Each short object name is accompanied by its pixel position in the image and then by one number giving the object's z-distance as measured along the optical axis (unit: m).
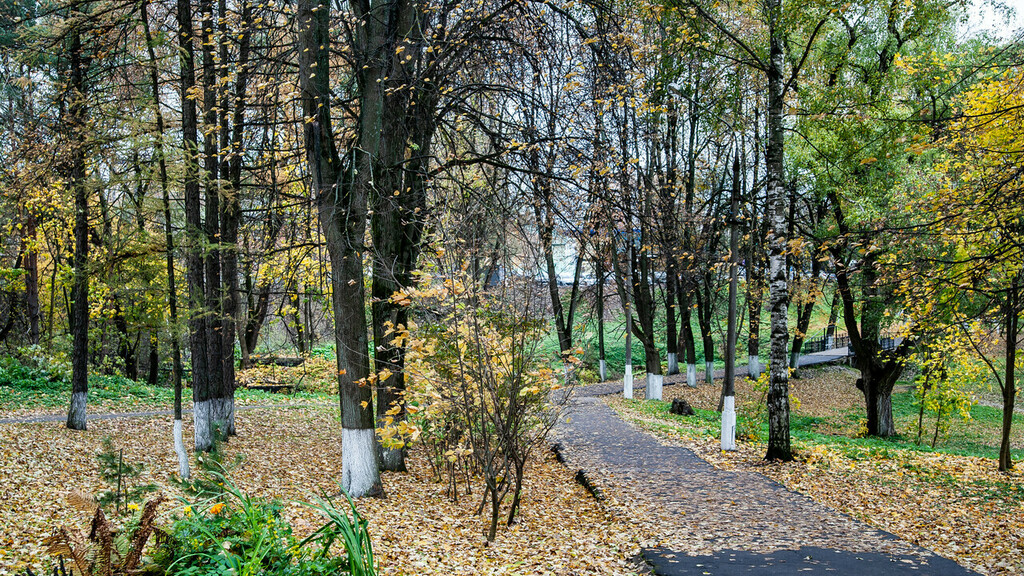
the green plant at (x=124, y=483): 5.00
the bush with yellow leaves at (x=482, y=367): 6.26
